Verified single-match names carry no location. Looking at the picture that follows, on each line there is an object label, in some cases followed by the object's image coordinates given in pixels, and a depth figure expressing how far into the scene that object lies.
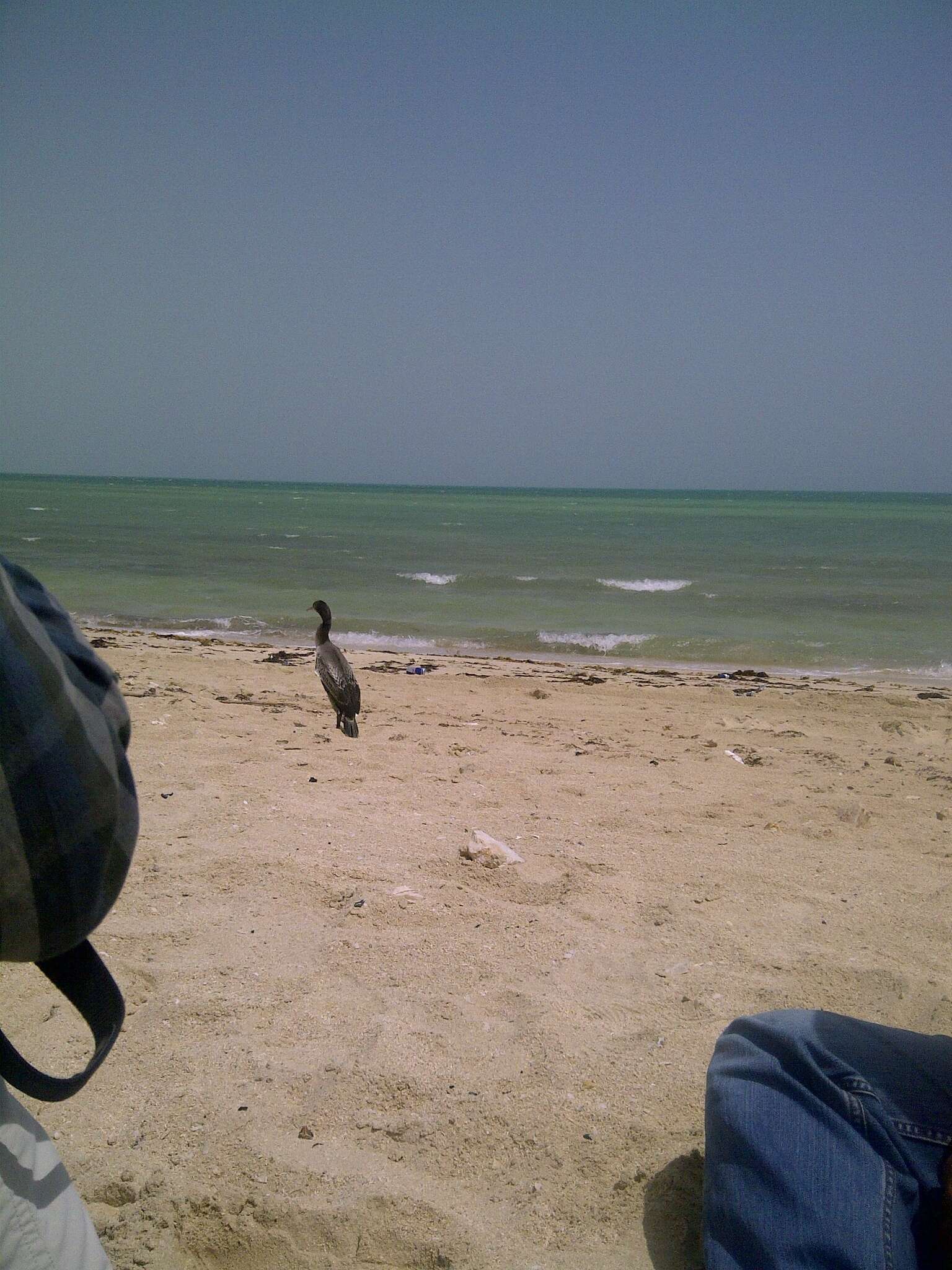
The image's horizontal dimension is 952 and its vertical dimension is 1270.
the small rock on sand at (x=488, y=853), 3.50
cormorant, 6.19
